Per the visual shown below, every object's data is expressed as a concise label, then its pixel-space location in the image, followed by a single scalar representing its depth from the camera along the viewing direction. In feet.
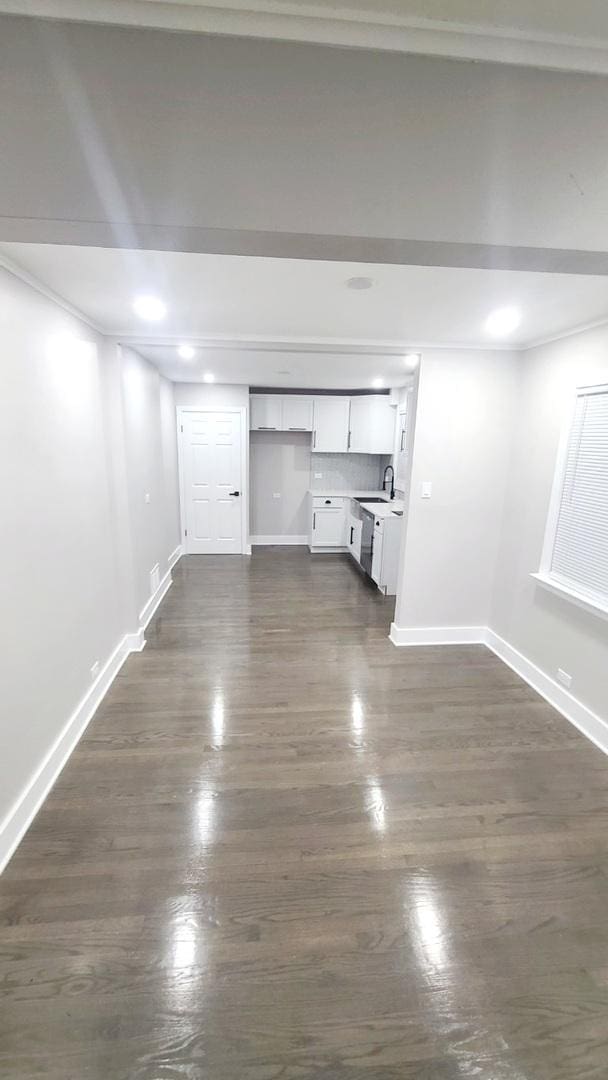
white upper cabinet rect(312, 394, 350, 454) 19.25
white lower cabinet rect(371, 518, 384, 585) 15.14
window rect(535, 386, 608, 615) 7.93
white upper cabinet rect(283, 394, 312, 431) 19.17
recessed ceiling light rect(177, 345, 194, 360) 10.04
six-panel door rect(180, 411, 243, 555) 18.28
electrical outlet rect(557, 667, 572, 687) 8.63
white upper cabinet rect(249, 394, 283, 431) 19.07
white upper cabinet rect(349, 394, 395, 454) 18.93
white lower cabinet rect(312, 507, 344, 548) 19.98
